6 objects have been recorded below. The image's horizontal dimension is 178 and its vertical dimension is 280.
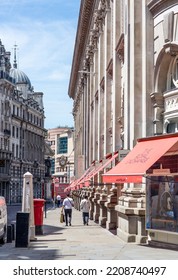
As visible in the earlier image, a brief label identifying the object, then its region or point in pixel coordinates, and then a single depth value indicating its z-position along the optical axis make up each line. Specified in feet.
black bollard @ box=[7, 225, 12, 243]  66.59
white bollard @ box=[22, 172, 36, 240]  67.23
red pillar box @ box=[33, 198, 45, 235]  77.05
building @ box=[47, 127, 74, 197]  508.53
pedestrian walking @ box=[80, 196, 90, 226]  98.32
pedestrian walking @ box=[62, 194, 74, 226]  97.86
